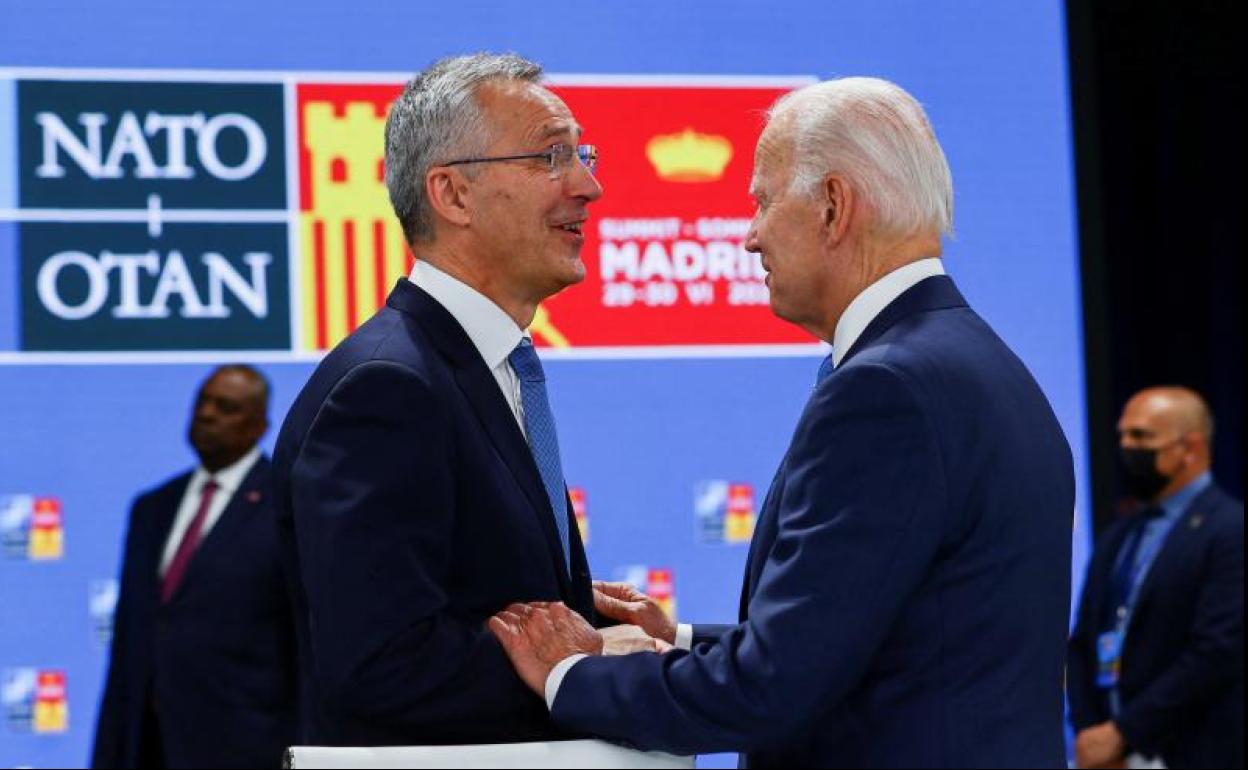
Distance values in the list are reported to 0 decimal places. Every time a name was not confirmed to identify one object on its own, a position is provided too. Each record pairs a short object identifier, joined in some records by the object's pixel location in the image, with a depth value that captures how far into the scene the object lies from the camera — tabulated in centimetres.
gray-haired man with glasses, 420
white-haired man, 391
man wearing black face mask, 1080
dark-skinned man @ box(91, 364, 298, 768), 918
